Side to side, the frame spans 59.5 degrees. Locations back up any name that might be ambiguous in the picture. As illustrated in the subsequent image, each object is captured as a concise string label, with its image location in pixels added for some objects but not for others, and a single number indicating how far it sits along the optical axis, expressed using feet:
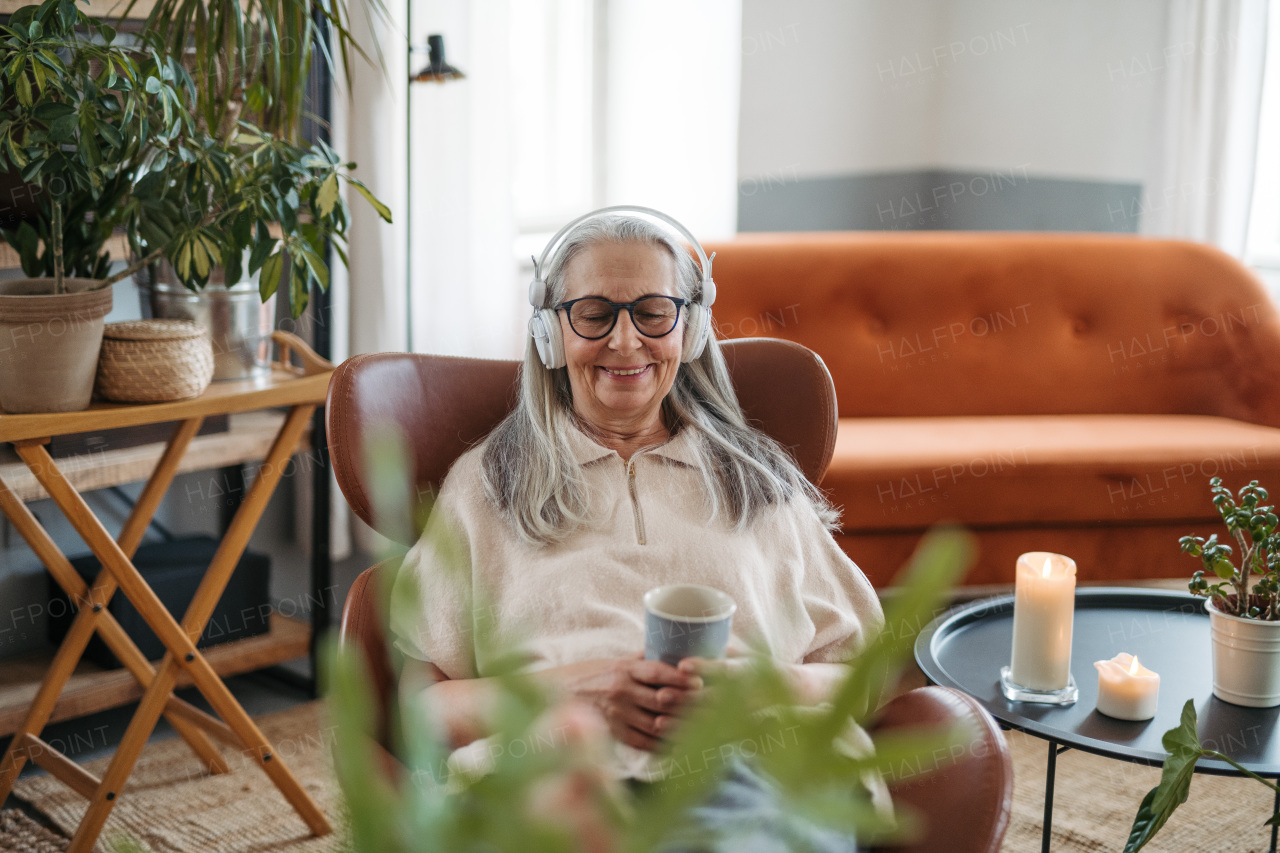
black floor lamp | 7.43
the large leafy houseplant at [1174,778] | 4.10
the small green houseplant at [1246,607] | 4.55
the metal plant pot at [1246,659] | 4.60
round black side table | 4.41
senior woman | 4.31
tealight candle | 4.60
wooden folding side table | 5.83
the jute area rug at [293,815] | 6.27
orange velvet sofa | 9.35
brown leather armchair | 3.64
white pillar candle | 4.75
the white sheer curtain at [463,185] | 9.14
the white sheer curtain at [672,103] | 10.91
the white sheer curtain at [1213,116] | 11.21
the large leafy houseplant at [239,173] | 5.65
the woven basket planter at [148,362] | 5.63
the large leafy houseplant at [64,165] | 4.96
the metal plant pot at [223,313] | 6.18
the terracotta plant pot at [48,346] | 5.23
